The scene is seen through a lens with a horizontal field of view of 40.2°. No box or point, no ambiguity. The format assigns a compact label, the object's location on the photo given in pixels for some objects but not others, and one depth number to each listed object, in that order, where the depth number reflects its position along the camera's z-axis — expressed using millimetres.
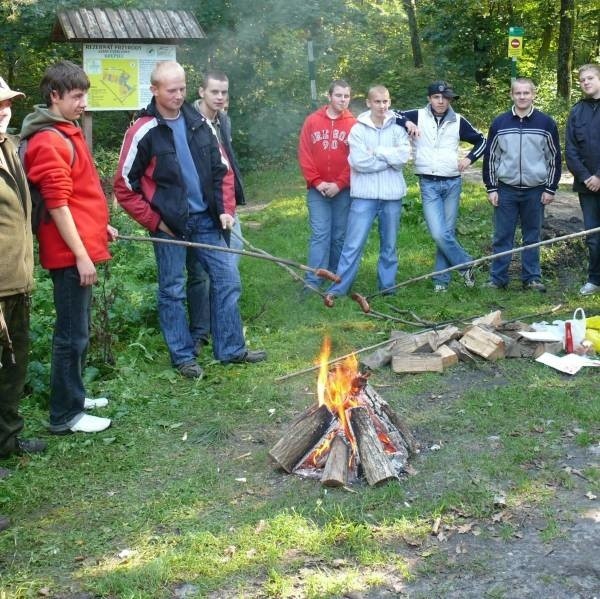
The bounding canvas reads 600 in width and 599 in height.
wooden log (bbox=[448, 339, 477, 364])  6234
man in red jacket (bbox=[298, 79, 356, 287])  8086
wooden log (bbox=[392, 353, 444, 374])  6129
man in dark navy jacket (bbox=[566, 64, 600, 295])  7742
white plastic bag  6367
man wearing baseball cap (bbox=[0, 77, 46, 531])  4379
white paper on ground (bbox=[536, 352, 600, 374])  5996
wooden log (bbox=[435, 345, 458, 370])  6164
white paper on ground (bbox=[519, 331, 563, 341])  6379
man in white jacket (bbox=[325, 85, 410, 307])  7898
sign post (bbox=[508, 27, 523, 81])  15884
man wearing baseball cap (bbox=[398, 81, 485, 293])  8211
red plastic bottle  6348
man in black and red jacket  5887
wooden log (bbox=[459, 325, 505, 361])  6242
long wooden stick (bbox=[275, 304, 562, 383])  6069
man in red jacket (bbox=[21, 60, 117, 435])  4723
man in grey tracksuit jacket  7992
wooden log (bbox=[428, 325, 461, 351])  6375
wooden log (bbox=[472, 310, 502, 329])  6715
